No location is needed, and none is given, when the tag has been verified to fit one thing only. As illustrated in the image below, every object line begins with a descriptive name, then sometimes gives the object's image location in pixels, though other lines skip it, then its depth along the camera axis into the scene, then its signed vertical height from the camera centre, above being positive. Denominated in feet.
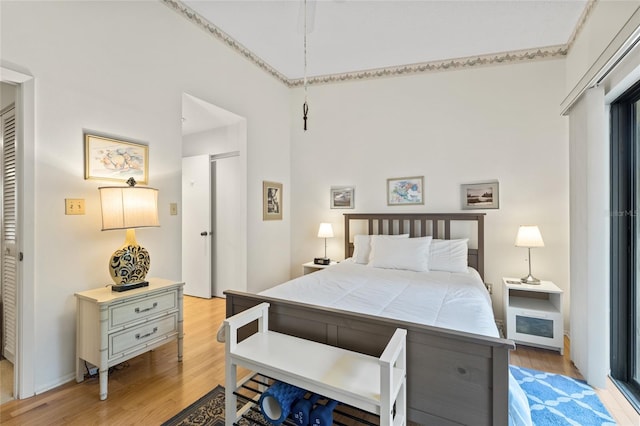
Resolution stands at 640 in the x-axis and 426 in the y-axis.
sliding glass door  6.62 -0.69
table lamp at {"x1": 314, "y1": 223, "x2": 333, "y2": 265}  12.64 -0.88
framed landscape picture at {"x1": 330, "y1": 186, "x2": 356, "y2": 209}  13.03 +0.72
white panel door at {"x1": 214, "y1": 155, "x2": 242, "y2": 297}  13.17 -0.44
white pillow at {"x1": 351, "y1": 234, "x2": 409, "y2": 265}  11.22 -1.35
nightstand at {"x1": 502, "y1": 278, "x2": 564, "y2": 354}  8.48 -3.16
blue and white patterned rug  5.61 -3.99
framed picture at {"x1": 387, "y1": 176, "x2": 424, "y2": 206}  11.80 +0.91
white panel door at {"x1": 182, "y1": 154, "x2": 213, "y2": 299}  13.65 -0.71
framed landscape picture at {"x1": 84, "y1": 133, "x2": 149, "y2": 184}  7.05 +1.39
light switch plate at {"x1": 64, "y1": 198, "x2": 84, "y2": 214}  6.69 +0.17
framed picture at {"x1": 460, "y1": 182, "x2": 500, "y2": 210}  10.66 +0.63
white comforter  5.53 -1.98
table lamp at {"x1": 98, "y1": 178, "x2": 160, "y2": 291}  6.74 -0.19
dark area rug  5.44 -3.94
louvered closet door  7.00 -0.49
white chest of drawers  6.20 -2.56
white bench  3.85 -2.40
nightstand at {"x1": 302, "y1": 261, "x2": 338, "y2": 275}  12.50 -2.37
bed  4.19 -2.02
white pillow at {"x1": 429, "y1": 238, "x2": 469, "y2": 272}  9.75 -1.47
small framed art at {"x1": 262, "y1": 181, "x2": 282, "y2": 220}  12.87 +0.56
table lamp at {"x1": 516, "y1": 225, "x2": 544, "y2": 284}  9.23 -0.84
